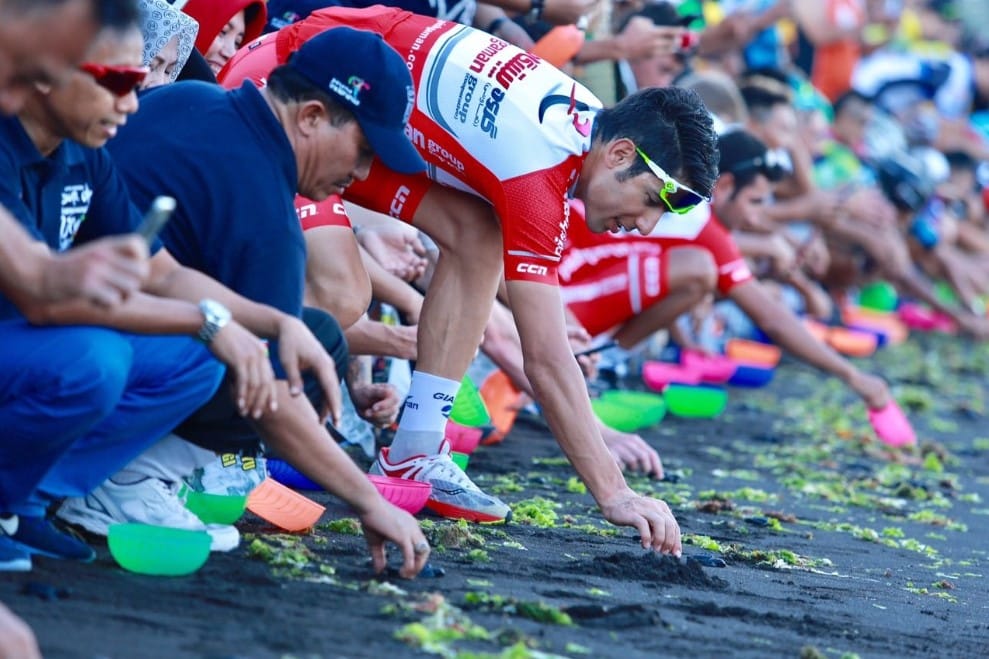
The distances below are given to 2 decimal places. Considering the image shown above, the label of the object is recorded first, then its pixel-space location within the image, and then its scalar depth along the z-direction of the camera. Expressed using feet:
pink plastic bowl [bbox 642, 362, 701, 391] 57.29
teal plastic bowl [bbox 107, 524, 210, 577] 22.90
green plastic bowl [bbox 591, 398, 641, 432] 46.49
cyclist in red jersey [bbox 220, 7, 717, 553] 29.36
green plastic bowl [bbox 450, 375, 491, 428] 40.04
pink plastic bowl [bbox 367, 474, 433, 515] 29.90
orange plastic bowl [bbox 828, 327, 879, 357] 74.35
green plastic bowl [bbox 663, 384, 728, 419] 54.53
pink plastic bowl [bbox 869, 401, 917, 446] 51.57
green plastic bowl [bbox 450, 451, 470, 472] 35.92
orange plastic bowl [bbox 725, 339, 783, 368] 68.83
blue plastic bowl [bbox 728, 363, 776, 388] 61.29
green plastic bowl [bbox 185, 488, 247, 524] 26.40
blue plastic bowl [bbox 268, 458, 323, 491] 32.54
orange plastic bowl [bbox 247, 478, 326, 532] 27.54
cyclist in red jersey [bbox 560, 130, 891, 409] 49.11
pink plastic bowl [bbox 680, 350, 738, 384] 60.79
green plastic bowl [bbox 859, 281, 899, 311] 93.68
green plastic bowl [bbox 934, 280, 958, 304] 101.93
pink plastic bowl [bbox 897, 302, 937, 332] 97.87
